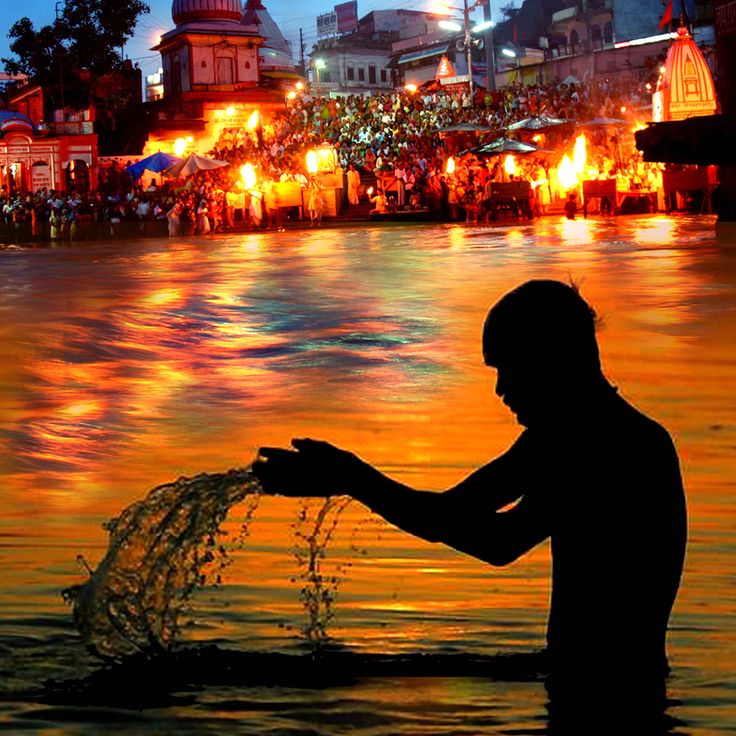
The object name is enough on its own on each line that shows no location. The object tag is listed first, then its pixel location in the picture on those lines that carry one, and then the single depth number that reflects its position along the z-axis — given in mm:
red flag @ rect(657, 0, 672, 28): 31125
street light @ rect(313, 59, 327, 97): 101938
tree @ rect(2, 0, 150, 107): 60094
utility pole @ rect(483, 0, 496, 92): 46219
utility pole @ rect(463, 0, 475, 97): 56875
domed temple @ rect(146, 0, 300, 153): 61500
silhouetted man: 2471
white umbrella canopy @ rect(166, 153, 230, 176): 41625
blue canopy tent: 44156
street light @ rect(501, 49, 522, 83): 74662
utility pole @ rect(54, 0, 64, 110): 59625
